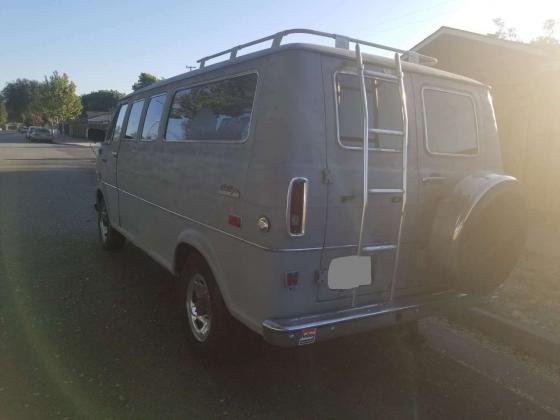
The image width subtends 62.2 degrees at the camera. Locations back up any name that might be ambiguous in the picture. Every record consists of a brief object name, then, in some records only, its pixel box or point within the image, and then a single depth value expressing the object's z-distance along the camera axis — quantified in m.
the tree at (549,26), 46.50
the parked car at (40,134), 45.94
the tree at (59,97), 65.19
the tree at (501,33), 46.79
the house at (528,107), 9.78
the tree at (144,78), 77.38
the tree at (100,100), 112.86
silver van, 2.73
